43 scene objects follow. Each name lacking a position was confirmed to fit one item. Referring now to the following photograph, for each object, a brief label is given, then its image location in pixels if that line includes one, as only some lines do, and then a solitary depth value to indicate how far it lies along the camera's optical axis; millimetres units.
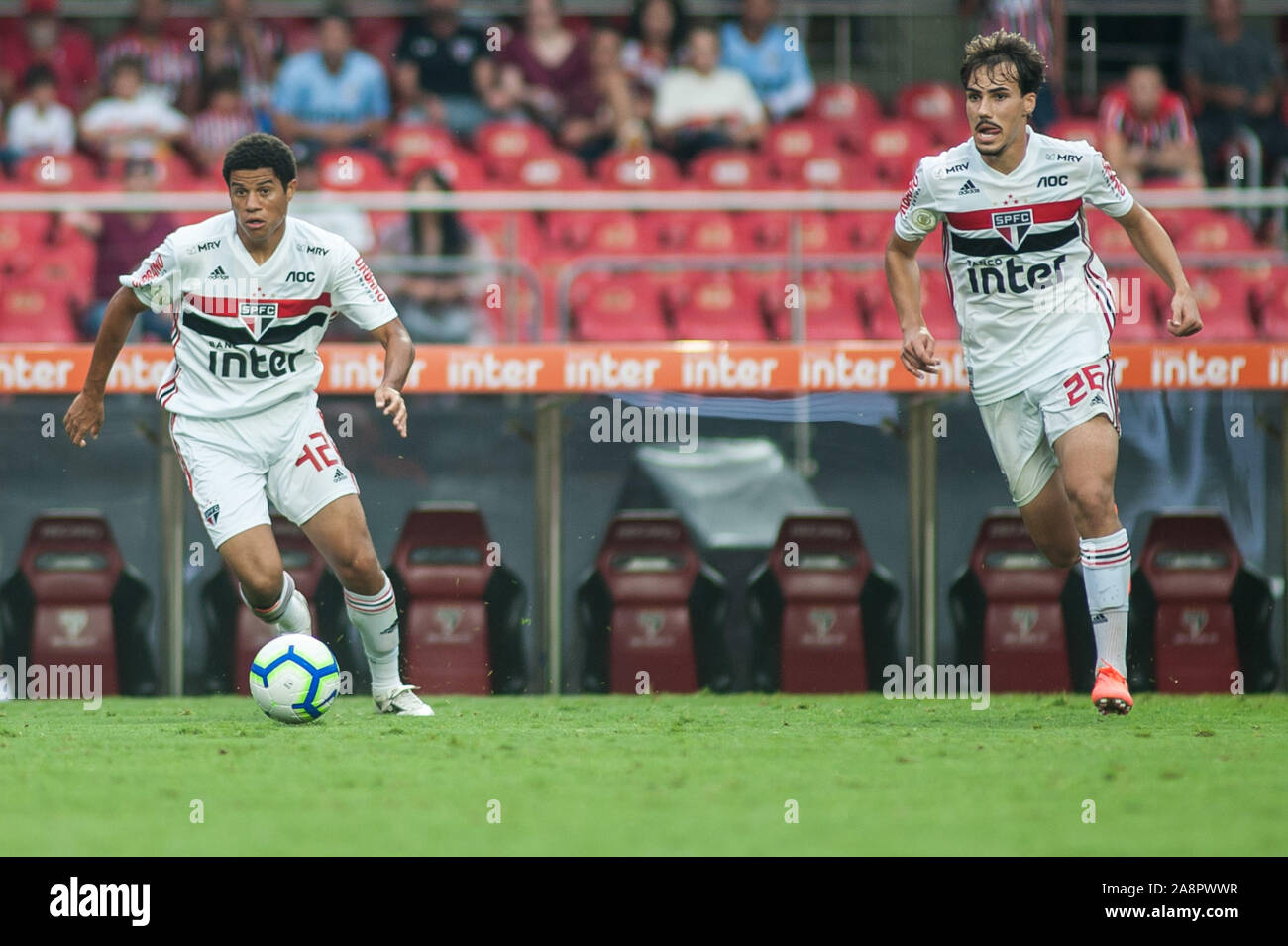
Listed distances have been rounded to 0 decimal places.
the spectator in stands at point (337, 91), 12695
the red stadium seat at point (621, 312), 10688
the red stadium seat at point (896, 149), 12633
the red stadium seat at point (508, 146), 12477
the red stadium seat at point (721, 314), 10797
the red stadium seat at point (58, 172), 12156
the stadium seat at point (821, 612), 9742
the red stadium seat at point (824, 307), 10680
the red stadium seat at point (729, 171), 12344
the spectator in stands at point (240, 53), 12836
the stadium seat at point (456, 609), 9539
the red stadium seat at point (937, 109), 13180
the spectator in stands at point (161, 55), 12969
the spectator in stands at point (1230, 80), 12586
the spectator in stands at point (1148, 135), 11820
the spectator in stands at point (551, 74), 13305
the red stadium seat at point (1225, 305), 10891
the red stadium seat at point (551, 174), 12305
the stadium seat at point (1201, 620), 9578
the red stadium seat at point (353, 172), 12141
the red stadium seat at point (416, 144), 12508
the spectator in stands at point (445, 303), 9828
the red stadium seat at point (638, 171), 12344
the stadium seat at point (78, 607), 9680
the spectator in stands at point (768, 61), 13344
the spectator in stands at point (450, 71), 13344
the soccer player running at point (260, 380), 6547
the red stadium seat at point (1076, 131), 12644
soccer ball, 6383
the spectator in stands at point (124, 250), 10000
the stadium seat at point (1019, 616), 9734
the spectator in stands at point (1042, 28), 12642
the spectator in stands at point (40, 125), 12648
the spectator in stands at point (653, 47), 13500
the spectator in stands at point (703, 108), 12797
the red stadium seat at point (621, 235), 11766
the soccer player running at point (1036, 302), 6203
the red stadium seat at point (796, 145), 12570
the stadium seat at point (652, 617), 9719
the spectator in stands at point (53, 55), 13523
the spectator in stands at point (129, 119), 12406
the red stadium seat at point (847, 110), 13086
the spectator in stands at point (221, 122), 12344
